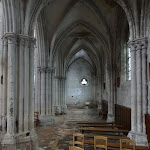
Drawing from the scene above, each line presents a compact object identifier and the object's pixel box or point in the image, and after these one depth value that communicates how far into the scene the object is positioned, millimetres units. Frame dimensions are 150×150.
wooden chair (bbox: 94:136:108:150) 5696
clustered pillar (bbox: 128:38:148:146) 7910
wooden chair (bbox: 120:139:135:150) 6001
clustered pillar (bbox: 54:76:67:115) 20797
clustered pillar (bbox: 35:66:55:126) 13817
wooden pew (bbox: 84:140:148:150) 5863
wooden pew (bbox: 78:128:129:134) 8797
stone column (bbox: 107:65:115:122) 14391
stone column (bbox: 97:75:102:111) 22250
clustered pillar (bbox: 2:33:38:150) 7301
